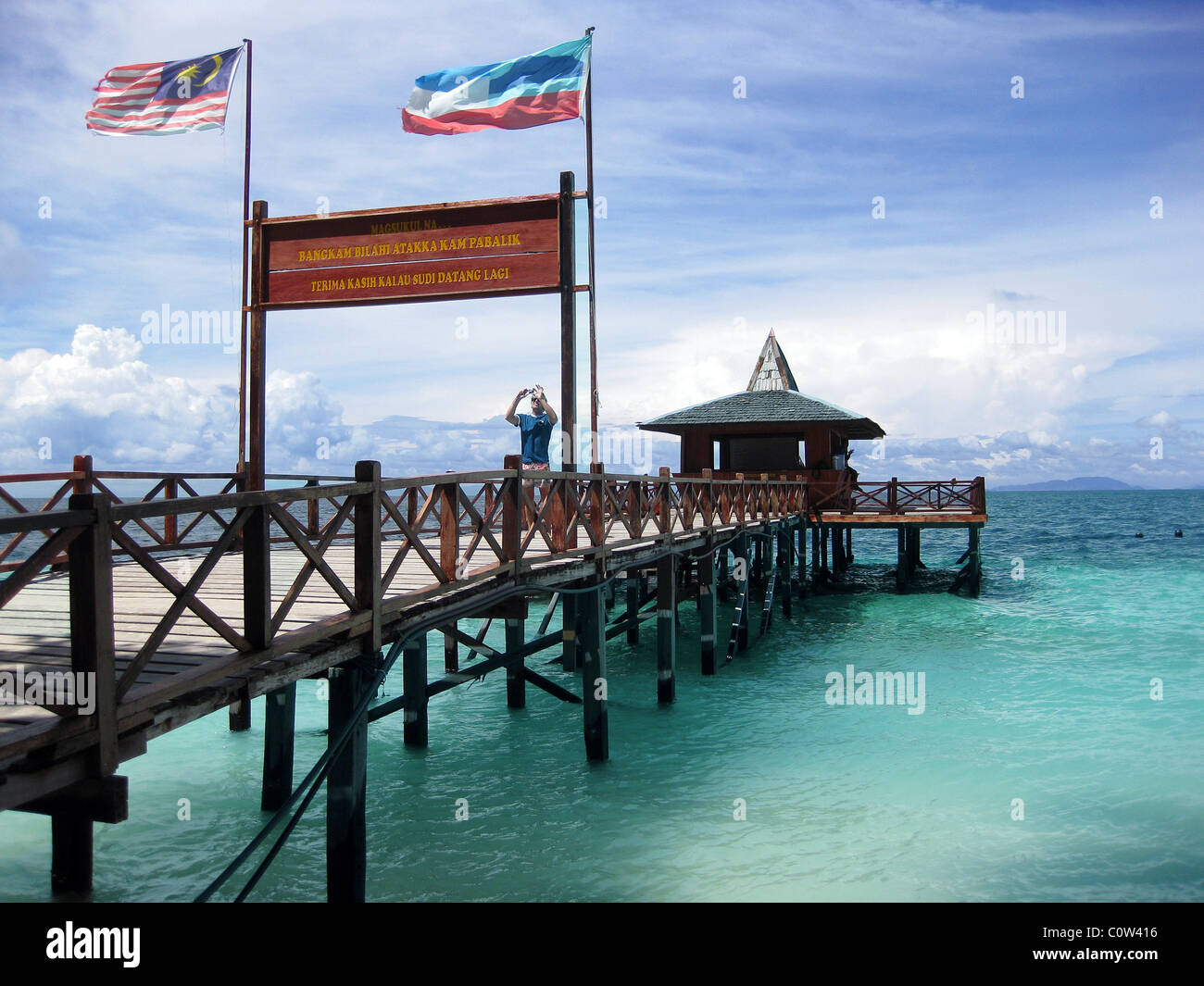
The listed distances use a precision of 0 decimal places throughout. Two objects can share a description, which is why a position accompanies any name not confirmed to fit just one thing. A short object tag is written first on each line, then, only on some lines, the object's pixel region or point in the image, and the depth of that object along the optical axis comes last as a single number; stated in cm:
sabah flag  1138
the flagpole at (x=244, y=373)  1141
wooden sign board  1044
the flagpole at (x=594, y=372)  1087
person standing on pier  1126
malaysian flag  1230
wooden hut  2615
